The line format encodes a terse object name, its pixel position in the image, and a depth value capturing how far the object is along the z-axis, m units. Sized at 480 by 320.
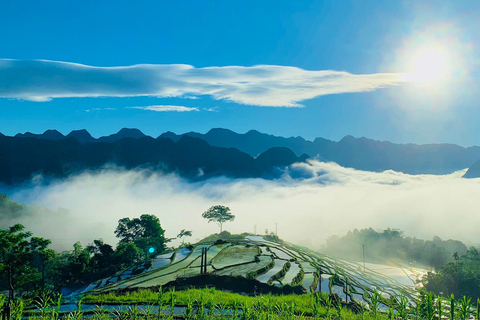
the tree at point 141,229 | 59.47
